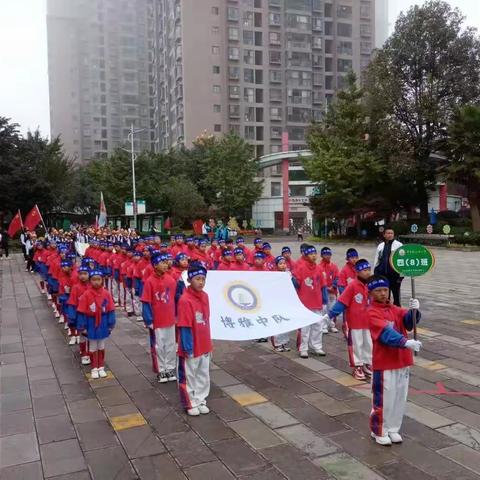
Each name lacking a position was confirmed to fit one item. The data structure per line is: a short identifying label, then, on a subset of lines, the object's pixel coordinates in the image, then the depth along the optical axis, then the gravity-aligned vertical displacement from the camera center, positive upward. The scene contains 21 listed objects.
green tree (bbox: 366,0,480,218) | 34.44 +9.44
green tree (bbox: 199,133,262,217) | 51.91 +4.30
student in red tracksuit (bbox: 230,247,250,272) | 10.43 -0.94
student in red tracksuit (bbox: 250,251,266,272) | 9.92 -0.89
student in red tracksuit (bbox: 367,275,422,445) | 5.02 -1.53
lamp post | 38.22 +1.59
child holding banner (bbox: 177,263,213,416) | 6.00 -1.51
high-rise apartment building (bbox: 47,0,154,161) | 84.12 +25.06
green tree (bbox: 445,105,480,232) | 30.16 +3.73
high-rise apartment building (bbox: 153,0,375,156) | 70.75 +22.55
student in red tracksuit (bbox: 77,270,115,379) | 7.46 -1.45
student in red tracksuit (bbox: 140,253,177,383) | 7.30 -1.40
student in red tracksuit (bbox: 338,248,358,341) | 8.75 -0.96
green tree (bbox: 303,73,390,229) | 35.19 +3.57
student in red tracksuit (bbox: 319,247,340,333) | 9.24 -1.02
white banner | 6.79 -1.28
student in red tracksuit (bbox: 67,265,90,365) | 7.86 -1.11
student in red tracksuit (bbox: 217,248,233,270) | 10.57 -0.90
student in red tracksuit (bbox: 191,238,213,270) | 12.64 -0.97
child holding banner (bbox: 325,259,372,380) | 7.21 -1.53
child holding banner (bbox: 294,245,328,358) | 8.41 -1.29
